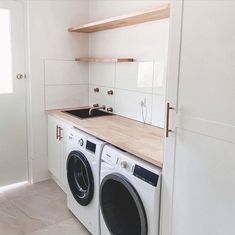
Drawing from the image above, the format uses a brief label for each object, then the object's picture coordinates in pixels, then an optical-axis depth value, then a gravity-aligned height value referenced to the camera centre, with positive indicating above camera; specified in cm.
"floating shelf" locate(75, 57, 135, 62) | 256 +19
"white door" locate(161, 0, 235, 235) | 112 -20
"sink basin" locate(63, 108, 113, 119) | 301 -42
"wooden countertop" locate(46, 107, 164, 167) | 165 -45
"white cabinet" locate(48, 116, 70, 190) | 275 -81
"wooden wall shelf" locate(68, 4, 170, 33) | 198 +51
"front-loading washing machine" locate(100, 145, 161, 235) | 150 -73
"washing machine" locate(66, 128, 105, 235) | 203 -86
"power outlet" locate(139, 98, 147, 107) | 250 -24
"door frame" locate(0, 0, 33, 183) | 284 -22
